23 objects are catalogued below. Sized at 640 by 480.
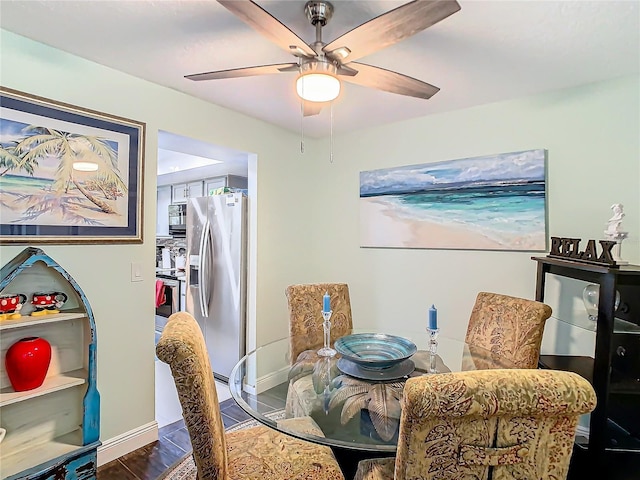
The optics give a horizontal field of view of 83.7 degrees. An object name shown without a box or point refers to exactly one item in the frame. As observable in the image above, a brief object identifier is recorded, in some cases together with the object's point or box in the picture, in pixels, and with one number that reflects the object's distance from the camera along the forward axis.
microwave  4.78
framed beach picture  1.85
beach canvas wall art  2.62
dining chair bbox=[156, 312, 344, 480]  1.17
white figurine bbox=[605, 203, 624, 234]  2.04
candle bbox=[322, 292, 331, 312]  1.98
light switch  2.36
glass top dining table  1.33
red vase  1.77
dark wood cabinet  1.80
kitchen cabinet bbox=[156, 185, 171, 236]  5.38
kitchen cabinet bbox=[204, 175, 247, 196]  4.48
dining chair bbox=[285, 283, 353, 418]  2.08
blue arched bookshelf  1.77
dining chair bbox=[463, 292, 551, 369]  1.91
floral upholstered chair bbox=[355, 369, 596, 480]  0.86
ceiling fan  1.22
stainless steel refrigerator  3.33
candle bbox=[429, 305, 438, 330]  1.79
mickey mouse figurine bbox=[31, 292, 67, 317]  1.89
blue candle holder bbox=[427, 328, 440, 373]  1.82
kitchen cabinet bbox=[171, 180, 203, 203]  4.89
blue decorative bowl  1.73
